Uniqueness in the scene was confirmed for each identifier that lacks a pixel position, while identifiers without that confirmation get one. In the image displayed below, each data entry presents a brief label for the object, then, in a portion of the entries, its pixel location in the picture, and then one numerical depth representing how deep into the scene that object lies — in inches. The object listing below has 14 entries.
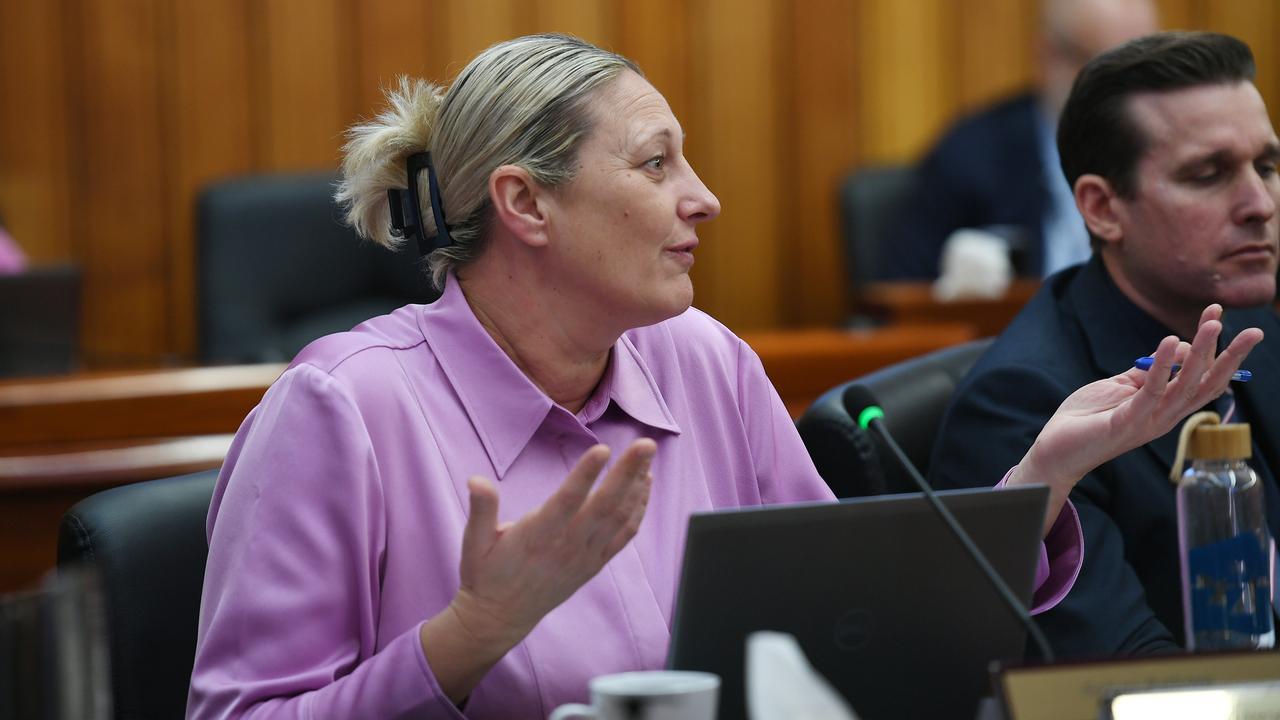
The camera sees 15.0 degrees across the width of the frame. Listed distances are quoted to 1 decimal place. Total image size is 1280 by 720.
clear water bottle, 140.0
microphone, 134.2
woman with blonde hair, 137.3
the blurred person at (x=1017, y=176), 283.0
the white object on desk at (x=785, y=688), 125.0
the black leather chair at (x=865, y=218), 287.3
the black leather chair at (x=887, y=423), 155.3
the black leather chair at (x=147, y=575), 142.1
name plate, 129.8
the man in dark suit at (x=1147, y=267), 155.4
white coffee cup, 128.9
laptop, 133.2
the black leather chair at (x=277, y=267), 241.3
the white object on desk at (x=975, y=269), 245.1
